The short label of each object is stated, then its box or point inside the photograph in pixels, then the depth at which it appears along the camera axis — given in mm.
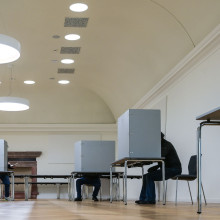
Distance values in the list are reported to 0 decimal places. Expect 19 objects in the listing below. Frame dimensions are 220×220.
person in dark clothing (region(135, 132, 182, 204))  8062
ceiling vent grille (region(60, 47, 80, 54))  12625
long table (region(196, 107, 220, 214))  3940
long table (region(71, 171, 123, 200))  11039
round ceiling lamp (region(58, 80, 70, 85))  16359
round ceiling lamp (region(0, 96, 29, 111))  13492
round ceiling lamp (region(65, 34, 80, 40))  11461
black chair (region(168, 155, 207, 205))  8102
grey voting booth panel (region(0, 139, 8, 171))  12234
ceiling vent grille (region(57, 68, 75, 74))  14858
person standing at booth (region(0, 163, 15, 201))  12886
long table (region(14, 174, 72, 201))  14145
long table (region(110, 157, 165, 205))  7559
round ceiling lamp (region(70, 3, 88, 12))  9562
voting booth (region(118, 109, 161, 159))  7625
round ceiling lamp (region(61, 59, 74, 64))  13750
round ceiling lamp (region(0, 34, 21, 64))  7955
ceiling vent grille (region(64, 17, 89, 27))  10406
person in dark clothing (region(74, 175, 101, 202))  11673
